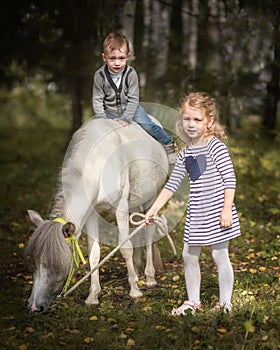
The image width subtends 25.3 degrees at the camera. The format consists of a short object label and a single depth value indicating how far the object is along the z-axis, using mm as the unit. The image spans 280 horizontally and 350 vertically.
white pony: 4770
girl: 4820
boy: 5375
